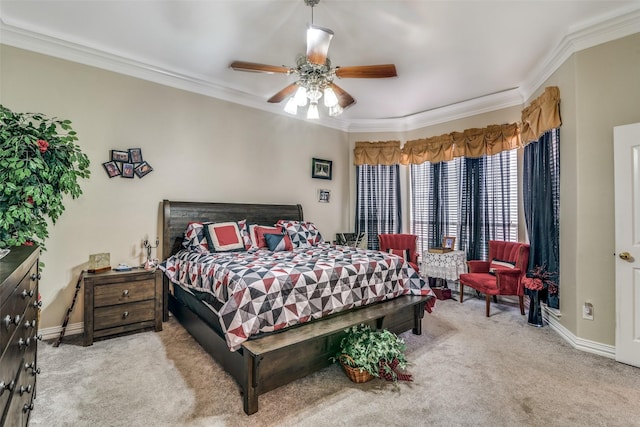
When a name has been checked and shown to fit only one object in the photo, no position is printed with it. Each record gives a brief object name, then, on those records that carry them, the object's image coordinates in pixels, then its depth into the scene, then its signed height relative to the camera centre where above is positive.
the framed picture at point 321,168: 5.03 +0.86
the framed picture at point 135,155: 3.36 +0.70
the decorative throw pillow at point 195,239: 3.40 -0.26
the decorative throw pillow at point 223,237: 3.39 -0.23
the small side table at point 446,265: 4.23 -0.66
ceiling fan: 2.28 +1.27
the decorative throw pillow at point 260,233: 3.77 -0.20
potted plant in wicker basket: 2.17 -1.03
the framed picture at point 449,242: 4.52 -0.35
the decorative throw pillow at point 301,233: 3.99 -0.21
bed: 1.93 -0.84
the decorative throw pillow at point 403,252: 4.66 -0.53
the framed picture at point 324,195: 5.16 +0.41
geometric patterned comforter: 2.03 -0.54
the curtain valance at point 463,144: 4.14 +1.17
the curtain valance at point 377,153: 5.29 +1.20
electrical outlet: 2.75 -0.84
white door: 2.47 -0.17
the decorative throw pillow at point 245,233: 3.63 -0.20
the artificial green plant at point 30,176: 2.19 +0.31
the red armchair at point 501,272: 3.59 -0.66
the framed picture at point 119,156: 3.25 +0.67
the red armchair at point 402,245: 4.70 -0.43
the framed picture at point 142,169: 3.41 +0.55
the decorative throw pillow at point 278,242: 3.62 -0.30
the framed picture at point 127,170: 3.32 +0.52
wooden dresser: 1.03 -0.51
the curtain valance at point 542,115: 3.13 +1.20
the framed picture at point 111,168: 3.22 +0.52
